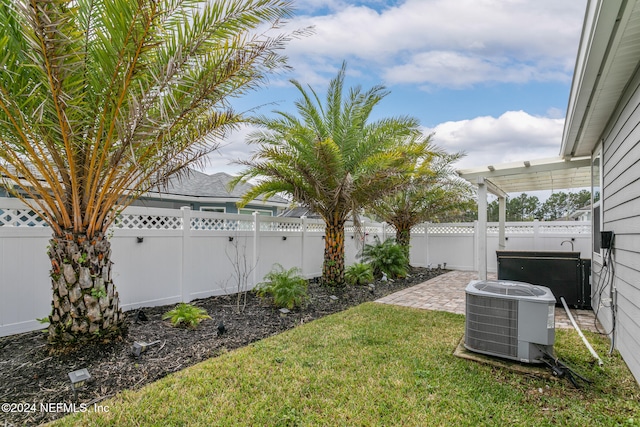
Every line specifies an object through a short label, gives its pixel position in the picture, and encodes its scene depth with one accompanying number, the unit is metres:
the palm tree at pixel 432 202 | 10.45
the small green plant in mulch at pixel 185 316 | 4.62
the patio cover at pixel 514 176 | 6.70
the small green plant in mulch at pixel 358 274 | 8.24
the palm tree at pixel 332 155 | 6.57
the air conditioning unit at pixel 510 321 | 3.24
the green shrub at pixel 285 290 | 5.76
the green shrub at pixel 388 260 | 9.31
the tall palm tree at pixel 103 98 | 2.82
